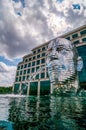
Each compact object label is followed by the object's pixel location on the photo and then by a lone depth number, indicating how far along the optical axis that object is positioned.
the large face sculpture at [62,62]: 8.00
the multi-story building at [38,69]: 42.45
